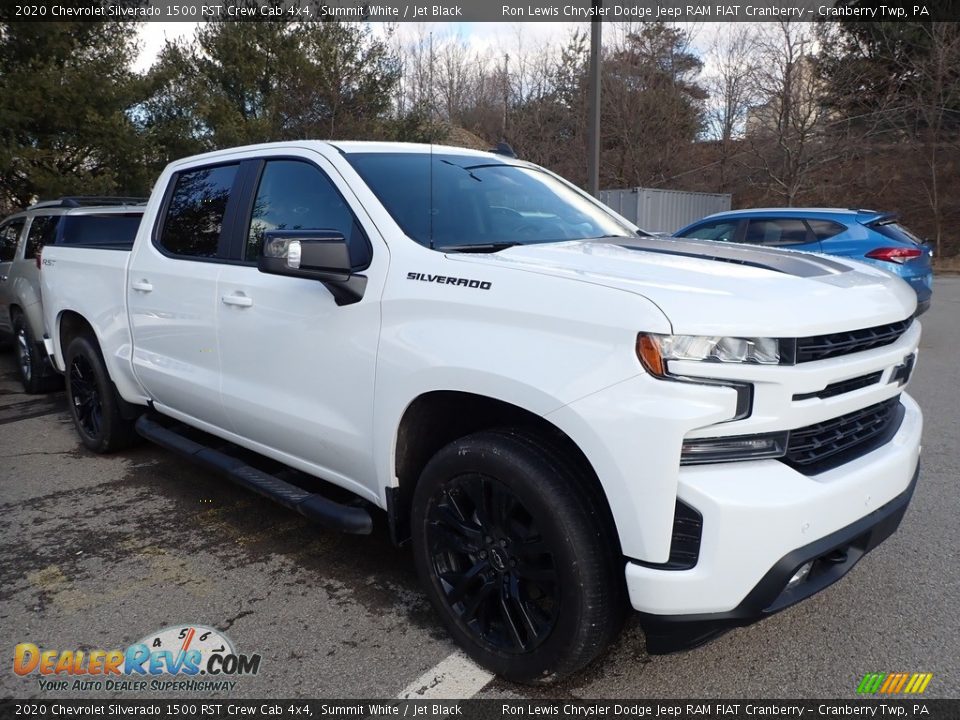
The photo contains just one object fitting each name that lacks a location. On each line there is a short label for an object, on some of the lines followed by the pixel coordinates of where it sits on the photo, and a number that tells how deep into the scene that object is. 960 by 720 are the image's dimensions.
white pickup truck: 2.07
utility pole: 11.11
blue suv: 8.64
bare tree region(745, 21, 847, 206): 22.38
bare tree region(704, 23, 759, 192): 24.69
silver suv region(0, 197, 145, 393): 7.05
